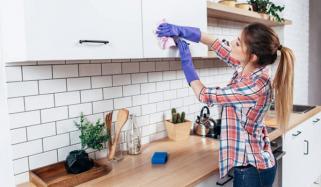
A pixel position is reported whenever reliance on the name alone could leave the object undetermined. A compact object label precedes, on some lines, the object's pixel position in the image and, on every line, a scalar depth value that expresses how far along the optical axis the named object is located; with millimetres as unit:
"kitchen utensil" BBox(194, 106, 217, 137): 2162
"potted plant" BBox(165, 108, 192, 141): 2055
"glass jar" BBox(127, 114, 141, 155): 1792
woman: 1416
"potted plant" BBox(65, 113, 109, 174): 1457
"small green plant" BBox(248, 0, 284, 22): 2730
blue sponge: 1623
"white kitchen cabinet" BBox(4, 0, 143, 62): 1031
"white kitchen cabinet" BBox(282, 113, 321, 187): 2273
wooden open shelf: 2083
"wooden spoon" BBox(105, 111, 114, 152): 1652
